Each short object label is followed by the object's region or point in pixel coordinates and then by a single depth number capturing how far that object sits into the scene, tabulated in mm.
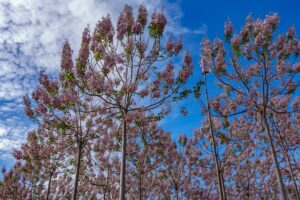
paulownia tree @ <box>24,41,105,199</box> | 11000
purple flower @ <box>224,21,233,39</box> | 11055
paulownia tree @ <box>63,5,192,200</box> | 10008
